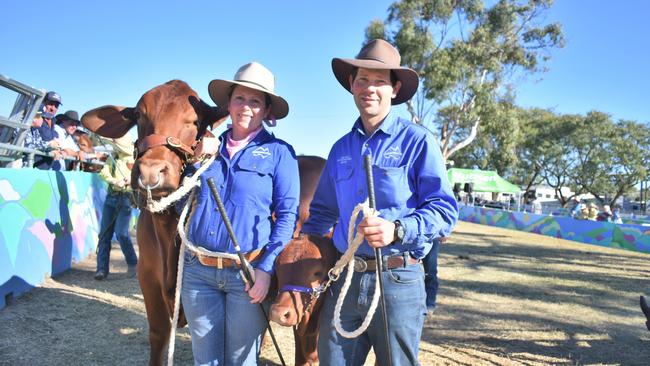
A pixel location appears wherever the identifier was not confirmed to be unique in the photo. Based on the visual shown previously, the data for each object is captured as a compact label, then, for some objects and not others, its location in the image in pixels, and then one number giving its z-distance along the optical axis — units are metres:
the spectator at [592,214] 20.82
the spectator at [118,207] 6.29
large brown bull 2.51
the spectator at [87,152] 9.19
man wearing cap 7.34
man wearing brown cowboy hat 2.14
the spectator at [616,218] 19.65
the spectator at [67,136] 7.96
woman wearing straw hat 2.39
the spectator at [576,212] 22.41
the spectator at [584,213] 20.85
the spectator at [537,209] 27.42
